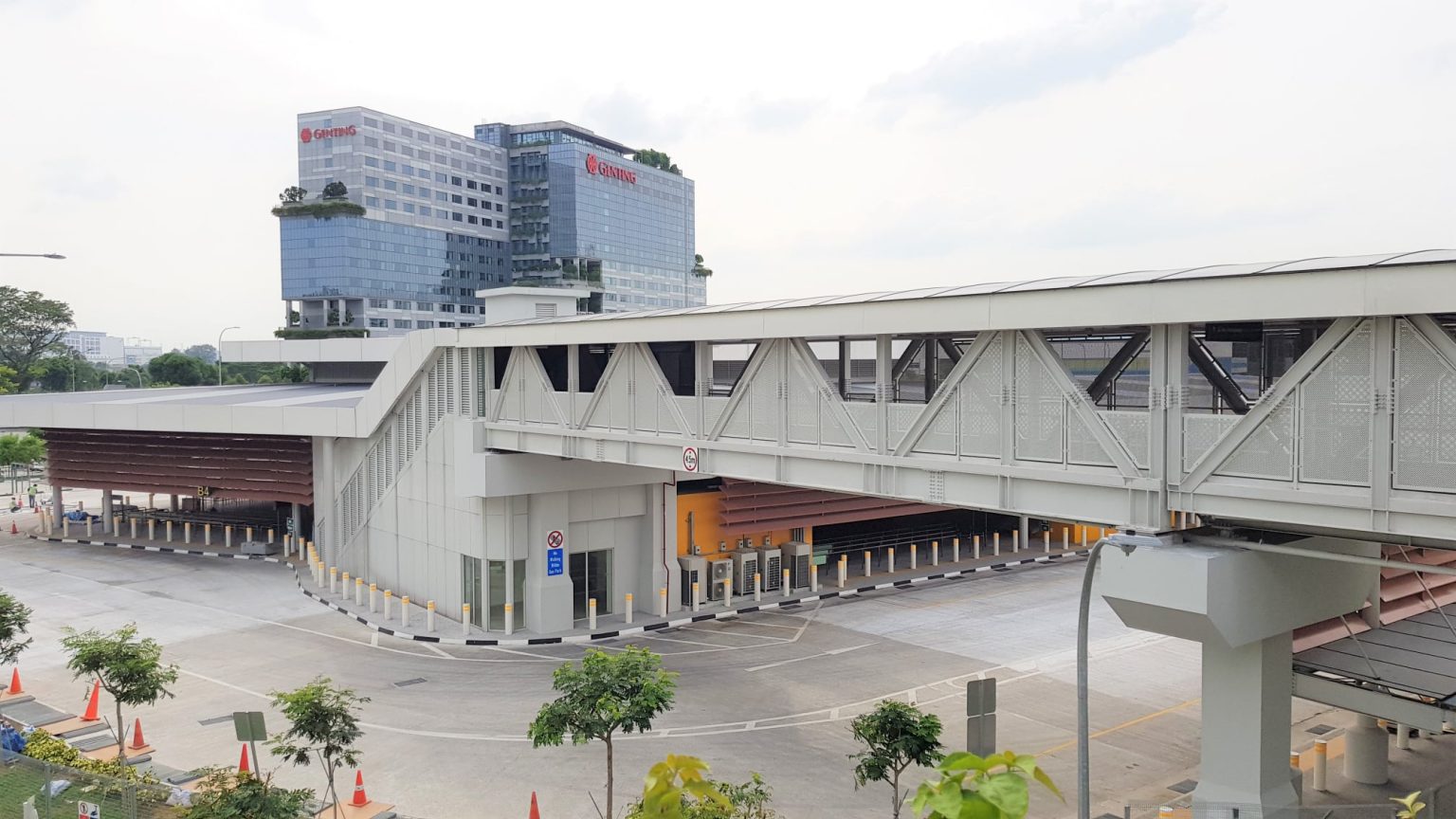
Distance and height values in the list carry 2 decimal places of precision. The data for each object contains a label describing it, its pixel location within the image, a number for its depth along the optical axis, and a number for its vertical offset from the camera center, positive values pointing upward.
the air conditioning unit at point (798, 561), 33.12 -5.92
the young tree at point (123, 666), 16.56 -4.56
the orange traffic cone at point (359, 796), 15.86 -6.31
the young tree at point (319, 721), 14.32 -4.75
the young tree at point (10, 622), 19.86 -4.62
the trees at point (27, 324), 106.62 +5.56
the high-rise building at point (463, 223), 126.69 +21.15
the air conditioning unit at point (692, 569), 29.86 -5.51
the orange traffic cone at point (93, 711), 19.83 -6.27
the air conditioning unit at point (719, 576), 30.58 -5.86
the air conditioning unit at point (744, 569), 31.52 -5.85
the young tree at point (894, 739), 13.47 -4.72
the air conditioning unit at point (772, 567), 32.22 -5.94
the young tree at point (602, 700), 13.87 -4.34
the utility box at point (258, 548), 39.31 -6.40
